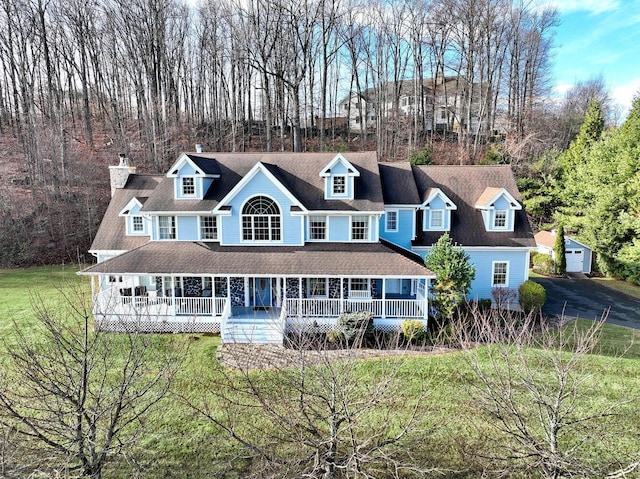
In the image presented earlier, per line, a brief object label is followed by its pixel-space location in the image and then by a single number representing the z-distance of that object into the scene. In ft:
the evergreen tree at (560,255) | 95.49
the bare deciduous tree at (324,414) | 24.64
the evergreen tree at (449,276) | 58.39
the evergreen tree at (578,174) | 105.81
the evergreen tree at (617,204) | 90.38
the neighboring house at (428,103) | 148.97
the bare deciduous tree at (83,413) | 23.67
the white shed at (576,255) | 97.14
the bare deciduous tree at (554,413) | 24.31
